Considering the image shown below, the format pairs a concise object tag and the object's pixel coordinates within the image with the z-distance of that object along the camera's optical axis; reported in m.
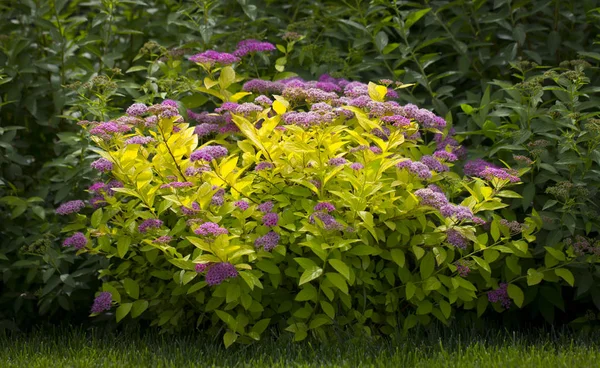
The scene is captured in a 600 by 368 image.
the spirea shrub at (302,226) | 3.23
